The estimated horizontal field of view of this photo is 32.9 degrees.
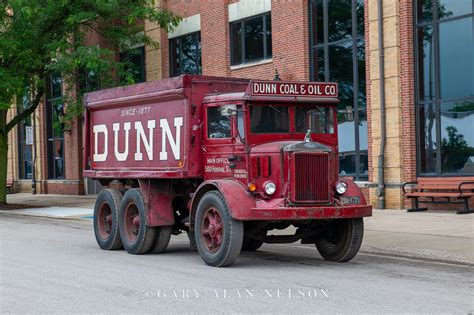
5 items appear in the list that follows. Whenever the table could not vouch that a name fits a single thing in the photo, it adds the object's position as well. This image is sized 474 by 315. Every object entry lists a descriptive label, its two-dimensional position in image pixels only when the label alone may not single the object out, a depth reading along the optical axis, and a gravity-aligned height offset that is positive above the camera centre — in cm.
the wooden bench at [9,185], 4222 -88
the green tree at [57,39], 2628 +442
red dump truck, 1166 -8
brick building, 2097 +291
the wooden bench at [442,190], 1972 -79
